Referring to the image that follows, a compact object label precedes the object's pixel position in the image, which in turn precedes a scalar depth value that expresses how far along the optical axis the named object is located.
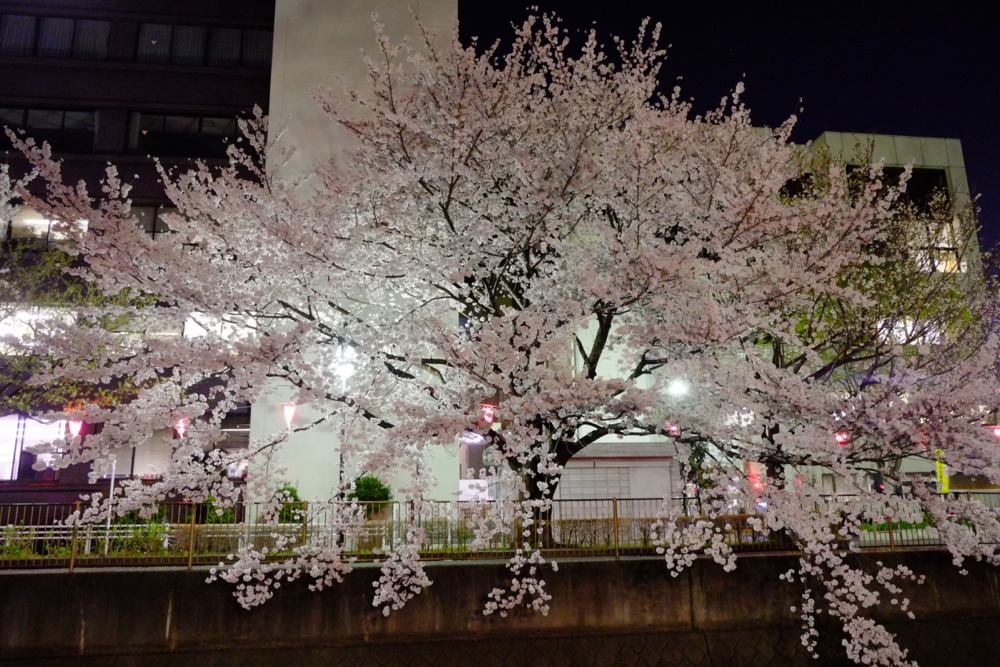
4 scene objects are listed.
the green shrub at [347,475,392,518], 18.34
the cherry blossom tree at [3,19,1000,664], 10.61
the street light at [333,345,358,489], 12.63
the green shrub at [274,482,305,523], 13.58
